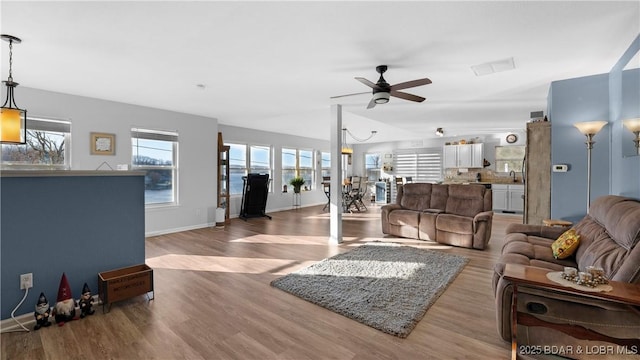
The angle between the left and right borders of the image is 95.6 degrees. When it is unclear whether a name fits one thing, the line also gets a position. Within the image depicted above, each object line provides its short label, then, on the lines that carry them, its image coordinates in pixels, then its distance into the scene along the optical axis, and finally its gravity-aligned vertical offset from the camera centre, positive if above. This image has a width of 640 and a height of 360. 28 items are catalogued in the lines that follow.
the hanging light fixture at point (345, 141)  8.70 +1.34
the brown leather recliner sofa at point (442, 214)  4.56 -0.62
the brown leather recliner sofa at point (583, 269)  1.65 -0.71
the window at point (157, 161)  5.23 +0.32
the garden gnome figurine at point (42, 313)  2.26 -1.06
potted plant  8.66 -0.15
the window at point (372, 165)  11.22 +0.50
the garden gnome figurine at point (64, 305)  2.32 -1.03
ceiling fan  3.06 +0.99
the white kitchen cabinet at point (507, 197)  7.67 -0.52
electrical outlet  2.33 -0.83
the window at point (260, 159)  7.93 +0.54
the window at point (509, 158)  8.17 +0.59
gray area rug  2.44 -1.12
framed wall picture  4.59 +0.56
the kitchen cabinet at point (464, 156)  8.75 +0.71
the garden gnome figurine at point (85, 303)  2.44 -1.06
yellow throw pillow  2.53 -0.60
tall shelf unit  6.50 +0.05
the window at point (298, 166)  8.89 +0.41
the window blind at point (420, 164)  9.85 +0.50
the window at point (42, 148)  3.93 +0.42
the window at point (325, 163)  10.35 +0.54
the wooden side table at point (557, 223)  3.42 -0.53
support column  4.95 +0.11
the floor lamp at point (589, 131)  3.22 +0.53
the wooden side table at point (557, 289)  1.48 -0.61
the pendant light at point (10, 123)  2.52 +0.49
